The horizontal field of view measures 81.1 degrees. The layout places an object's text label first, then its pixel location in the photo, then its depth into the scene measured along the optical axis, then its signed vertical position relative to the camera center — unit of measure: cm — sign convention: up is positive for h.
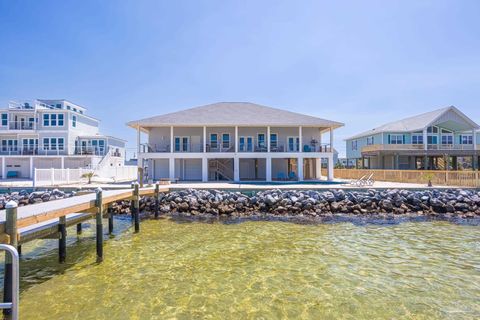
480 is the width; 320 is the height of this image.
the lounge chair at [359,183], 2022 -141
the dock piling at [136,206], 1127 -164
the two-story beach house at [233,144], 2398 +188
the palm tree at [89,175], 2242 -79
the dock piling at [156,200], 1409 -178
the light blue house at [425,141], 3194 +267
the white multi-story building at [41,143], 3039 +257
